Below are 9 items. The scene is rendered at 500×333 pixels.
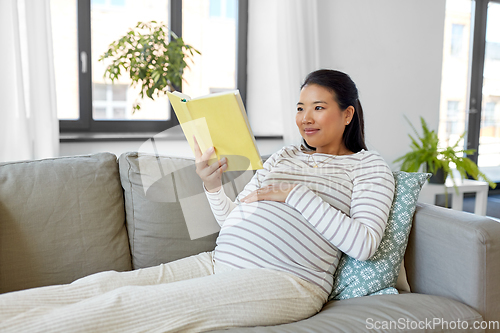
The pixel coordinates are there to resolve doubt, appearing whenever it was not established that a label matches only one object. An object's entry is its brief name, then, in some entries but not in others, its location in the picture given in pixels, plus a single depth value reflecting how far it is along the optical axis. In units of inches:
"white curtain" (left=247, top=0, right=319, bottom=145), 106.5
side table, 115.2
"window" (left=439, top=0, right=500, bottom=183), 154.9
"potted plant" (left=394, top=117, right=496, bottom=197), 115.0
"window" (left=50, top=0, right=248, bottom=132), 95.4
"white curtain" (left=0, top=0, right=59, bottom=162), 77.7
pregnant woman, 37.9
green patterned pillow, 49.1
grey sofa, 44.4
